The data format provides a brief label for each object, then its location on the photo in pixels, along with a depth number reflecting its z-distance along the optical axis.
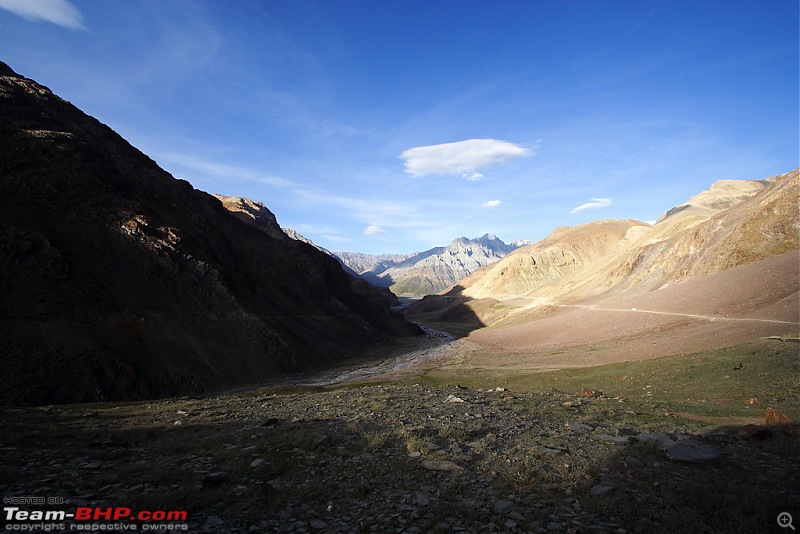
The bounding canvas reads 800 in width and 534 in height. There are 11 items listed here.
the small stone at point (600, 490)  8.76
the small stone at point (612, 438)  12.57
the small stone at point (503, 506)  8.03
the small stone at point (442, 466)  10.35
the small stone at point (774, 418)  12.88
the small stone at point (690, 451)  10.45
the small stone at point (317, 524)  7.55
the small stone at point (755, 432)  12.09
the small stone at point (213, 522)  7.35
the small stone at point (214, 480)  9.31
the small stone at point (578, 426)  14.38
